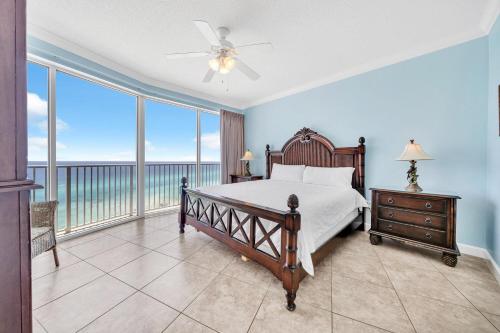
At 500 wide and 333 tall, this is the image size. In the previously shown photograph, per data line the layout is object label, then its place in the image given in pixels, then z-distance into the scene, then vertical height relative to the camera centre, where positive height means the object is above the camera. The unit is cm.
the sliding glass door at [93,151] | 291 +24
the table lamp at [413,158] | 230 +9
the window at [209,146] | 477 +48
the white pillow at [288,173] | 364 -15
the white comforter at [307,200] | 163 -41
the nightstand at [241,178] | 453 -32
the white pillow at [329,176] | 305 -19
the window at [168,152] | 420 +30
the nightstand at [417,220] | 208 -66
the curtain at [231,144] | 481 +57
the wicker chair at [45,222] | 192 -62
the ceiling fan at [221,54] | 200 +125
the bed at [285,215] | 157 -55
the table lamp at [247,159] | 463 +15
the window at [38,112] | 253 +70
